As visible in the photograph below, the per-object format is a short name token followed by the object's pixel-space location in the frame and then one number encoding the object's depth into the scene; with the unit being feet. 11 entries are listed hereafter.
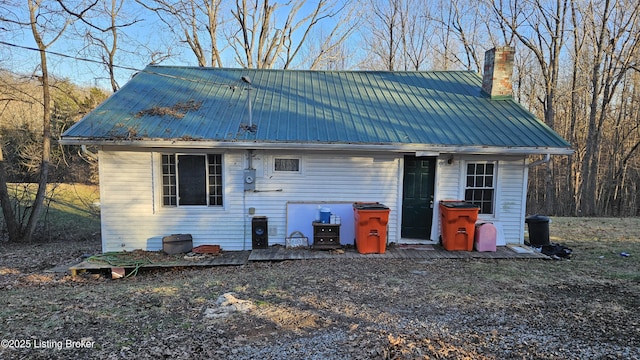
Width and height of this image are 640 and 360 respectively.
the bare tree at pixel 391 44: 71.31
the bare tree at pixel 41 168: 30.63
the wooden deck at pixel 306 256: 20.70
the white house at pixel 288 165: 22.82
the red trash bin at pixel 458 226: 23.32
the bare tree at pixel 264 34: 66.39
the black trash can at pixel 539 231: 25.90
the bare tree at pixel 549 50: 54.75
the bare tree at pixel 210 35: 60.64
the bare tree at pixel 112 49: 44.06
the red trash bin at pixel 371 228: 22.45
